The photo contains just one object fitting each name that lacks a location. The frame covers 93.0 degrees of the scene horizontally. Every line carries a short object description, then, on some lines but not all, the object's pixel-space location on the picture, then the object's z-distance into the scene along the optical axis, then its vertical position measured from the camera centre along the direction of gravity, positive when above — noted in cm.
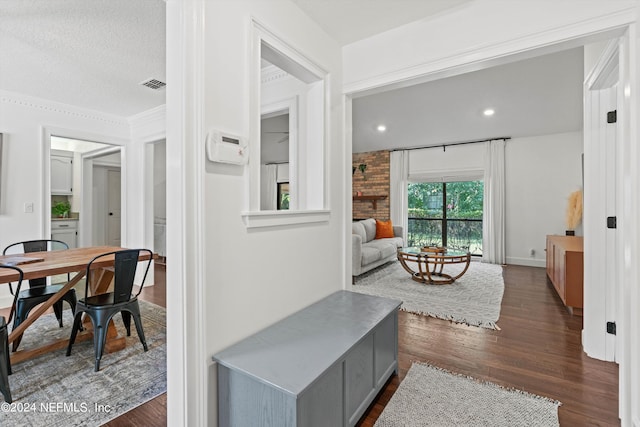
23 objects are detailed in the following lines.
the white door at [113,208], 639 +10
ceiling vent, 315 +137
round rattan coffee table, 425 -67
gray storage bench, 119 -69
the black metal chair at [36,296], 238 -68
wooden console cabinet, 312 -67
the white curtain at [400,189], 702 +55
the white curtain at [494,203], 595 +18
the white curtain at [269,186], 877 +77
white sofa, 453 -60
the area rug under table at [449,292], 319 -104
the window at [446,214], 646 -4
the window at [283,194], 877 +53
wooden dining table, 206 -42
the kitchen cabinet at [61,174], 533 +69
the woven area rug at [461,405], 163 -112
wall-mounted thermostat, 136 +30
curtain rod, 594 +145
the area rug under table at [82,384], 170 -111
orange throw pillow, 622 -37
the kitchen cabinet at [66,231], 537 -32
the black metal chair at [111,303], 216 -67
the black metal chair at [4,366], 175 -89
